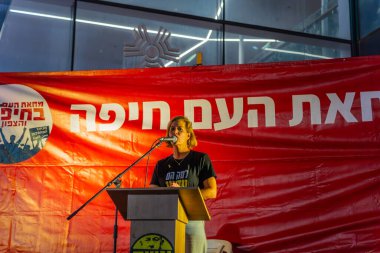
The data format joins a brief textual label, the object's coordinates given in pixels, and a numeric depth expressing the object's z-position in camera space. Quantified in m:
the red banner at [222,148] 4.57
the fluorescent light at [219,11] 6.34
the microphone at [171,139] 3.41
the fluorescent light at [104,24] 6.00
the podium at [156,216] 2.83
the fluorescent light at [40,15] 5.85
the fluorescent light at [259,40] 6.34
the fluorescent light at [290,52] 6.38
